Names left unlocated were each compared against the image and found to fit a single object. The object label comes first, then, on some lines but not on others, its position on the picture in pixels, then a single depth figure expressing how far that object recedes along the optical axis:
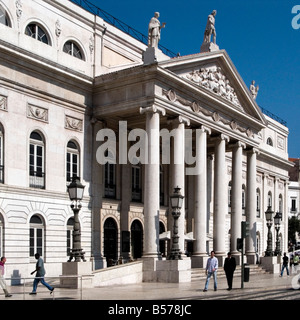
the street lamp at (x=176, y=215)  28.91
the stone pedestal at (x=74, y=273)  23.94
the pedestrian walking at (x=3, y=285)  20.25
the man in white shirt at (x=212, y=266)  23.91
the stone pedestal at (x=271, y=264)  39.44
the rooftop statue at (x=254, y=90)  46.53
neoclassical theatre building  29.00
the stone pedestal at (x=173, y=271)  29.05
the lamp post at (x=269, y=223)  37.56
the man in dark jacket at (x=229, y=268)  24.59
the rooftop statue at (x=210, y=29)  38.28
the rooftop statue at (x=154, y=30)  32.50
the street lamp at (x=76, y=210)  23.47
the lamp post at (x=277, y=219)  39.12
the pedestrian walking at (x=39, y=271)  20.70
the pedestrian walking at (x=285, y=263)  35.53
